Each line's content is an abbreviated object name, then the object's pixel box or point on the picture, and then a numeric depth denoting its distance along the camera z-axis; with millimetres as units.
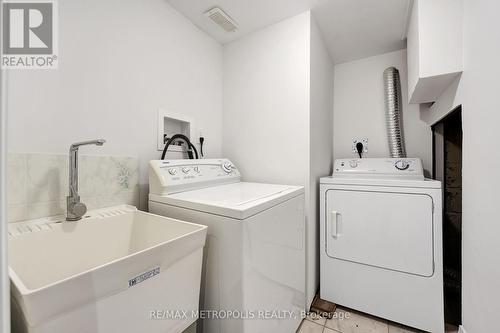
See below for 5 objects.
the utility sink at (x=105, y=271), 526
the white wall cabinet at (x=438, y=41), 1255
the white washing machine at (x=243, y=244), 937
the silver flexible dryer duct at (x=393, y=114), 2137
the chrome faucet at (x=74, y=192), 1008
